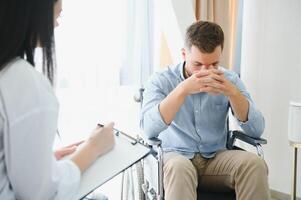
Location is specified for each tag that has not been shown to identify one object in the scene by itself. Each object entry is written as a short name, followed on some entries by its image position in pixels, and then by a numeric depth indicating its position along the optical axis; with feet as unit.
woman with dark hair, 2.57
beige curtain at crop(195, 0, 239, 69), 8.12
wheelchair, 5.08
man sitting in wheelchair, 4.87
